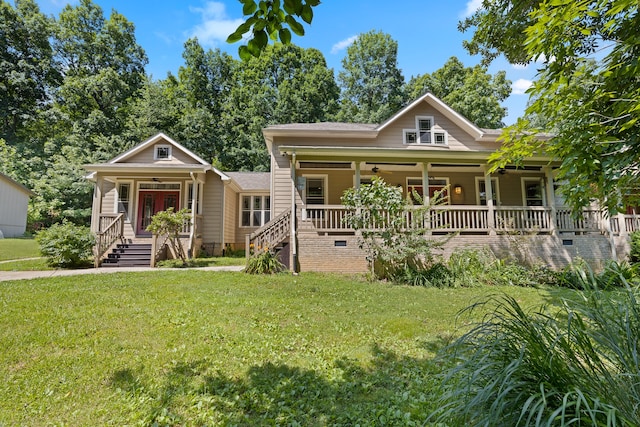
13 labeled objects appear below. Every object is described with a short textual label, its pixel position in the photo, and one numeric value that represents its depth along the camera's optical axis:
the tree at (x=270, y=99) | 27.67
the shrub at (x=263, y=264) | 9.31
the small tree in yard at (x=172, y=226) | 11.47
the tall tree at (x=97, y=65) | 27.80
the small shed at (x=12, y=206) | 21.39
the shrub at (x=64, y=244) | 10.44
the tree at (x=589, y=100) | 3.92
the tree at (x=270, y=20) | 2.11
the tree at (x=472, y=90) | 25.58
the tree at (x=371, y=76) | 31.20
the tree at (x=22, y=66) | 30.20
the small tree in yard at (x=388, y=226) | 8.83
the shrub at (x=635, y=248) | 10.41
